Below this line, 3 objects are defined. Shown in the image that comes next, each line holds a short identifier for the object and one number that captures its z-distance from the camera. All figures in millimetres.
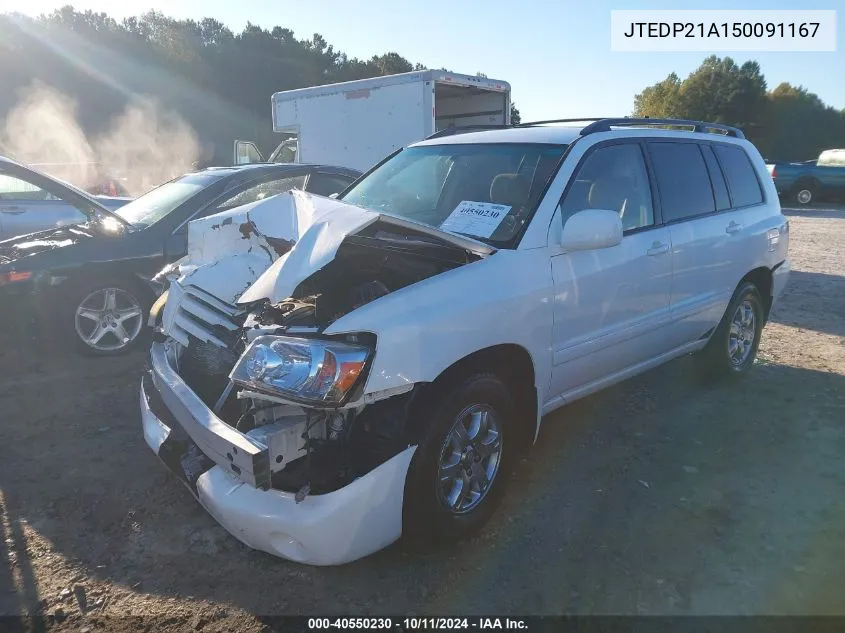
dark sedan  4871
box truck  8488
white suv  2311
